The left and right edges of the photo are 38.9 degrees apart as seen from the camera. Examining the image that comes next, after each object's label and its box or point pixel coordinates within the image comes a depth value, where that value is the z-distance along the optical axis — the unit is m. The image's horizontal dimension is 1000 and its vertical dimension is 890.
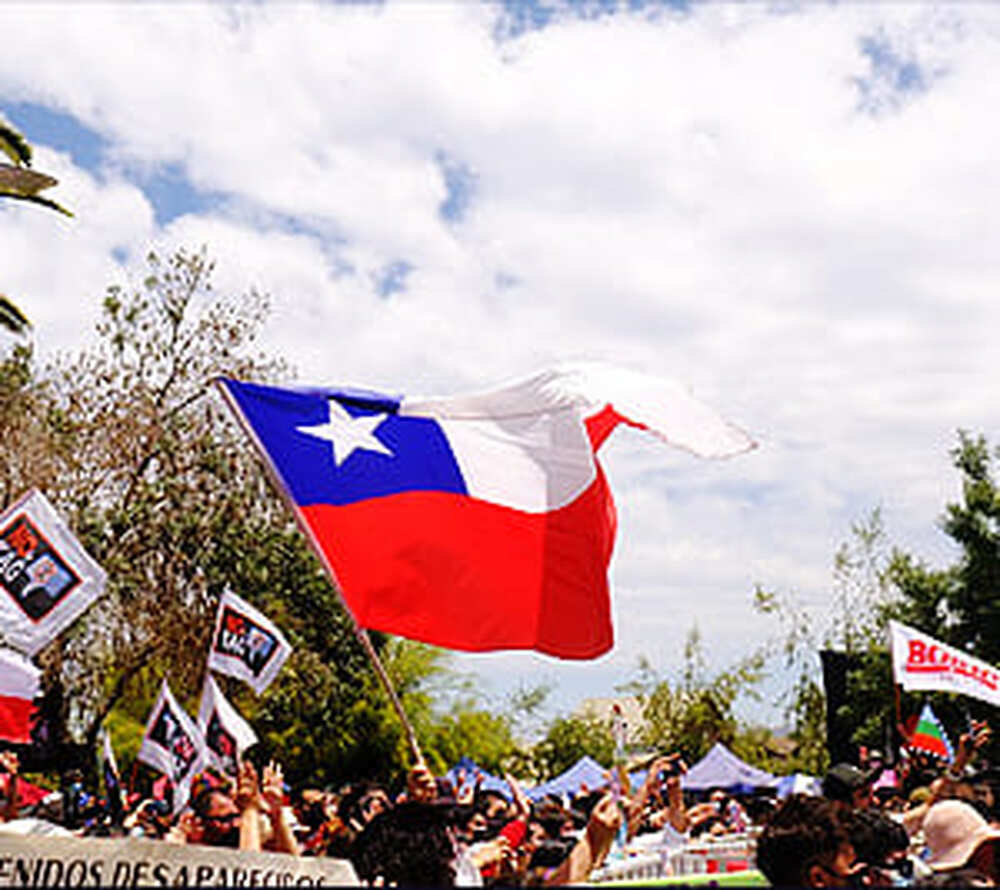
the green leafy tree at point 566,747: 60.12
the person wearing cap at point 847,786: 7.40
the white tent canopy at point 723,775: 29.11
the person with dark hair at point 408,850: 4.86
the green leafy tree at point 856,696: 40.47
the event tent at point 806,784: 17.86
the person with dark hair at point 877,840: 6.20
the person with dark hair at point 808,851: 4.79
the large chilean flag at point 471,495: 7.84
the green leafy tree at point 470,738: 47.69
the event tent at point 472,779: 24.19
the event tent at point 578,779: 31.06
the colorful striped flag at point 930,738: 17.28
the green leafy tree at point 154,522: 30.44
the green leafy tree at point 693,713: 53.50
